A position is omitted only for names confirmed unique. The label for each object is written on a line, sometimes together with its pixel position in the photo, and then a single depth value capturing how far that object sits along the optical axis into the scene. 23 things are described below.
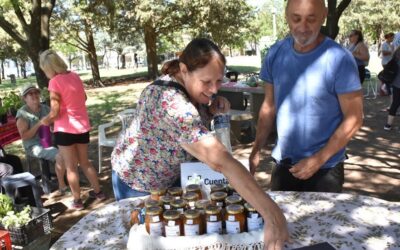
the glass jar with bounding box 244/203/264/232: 1.58
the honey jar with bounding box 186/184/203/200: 1.88
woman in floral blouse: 1.52
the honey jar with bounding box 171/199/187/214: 1.68
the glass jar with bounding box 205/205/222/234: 1.59
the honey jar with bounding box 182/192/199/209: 1.74
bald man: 2.13
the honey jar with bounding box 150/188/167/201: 1.87
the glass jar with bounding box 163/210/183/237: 1.58
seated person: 4.96
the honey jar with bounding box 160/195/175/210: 1.71
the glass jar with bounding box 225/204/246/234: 1.59
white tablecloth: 1.72
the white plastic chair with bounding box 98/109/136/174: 5.82
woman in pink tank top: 4.21
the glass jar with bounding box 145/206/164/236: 1.60
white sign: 1.98
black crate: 3.30
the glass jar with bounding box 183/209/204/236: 1.58
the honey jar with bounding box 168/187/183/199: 1.84
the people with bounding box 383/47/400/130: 7.04
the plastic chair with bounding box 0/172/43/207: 4.09
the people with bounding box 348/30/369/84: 8.74
